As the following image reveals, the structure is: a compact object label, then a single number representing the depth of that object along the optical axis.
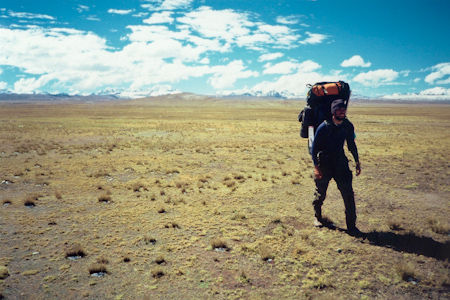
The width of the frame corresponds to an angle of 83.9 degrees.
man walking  5.76
